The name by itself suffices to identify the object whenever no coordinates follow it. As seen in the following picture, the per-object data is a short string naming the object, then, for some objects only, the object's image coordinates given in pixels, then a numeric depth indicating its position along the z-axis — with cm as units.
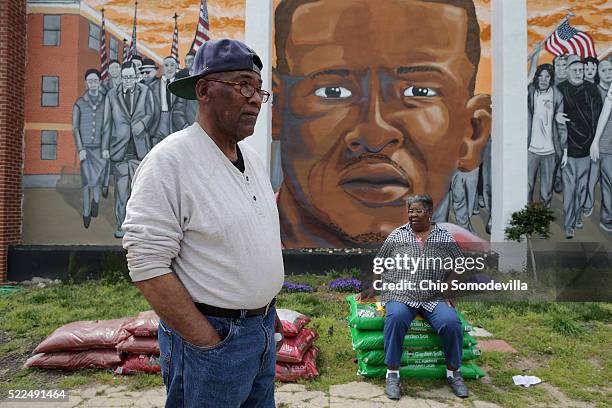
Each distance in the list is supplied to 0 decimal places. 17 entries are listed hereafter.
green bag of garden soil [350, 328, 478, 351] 377
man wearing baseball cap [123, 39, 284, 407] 138
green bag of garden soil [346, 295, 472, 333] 376
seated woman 356
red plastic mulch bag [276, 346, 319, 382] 375
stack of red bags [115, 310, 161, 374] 386
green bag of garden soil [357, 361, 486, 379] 377
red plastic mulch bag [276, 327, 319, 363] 375
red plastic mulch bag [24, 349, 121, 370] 396
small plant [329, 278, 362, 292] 704
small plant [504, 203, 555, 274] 751
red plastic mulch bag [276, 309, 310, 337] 390
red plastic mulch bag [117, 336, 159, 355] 386
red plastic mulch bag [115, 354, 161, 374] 386
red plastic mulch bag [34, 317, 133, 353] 399
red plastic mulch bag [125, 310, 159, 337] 386
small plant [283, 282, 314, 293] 692
